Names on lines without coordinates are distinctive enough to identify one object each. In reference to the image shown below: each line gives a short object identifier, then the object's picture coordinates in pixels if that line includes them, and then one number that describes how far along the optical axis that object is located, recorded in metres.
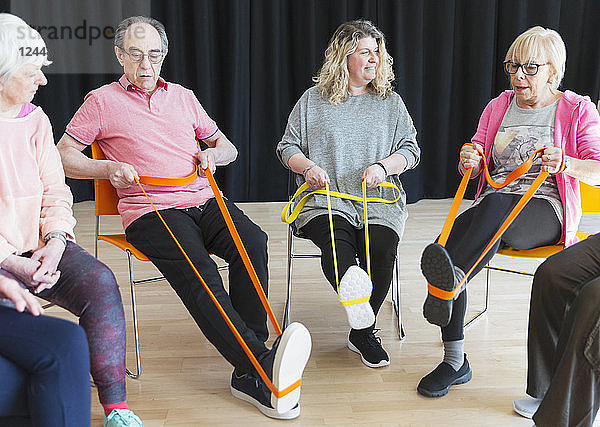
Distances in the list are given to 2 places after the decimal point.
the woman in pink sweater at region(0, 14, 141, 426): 1.71
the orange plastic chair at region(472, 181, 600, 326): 2.17
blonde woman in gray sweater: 2.30
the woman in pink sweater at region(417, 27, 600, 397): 2.06
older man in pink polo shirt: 2.03
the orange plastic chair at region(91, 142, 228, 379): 2.20
